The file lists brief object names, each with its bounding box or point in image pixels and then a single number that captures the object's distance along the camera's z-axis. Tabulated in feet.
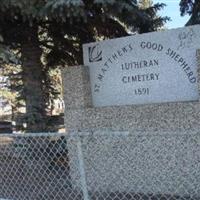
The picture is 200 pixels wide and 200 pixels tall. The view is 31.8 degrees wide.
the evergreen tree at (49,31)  14.13
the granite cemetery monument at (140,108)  13.88
